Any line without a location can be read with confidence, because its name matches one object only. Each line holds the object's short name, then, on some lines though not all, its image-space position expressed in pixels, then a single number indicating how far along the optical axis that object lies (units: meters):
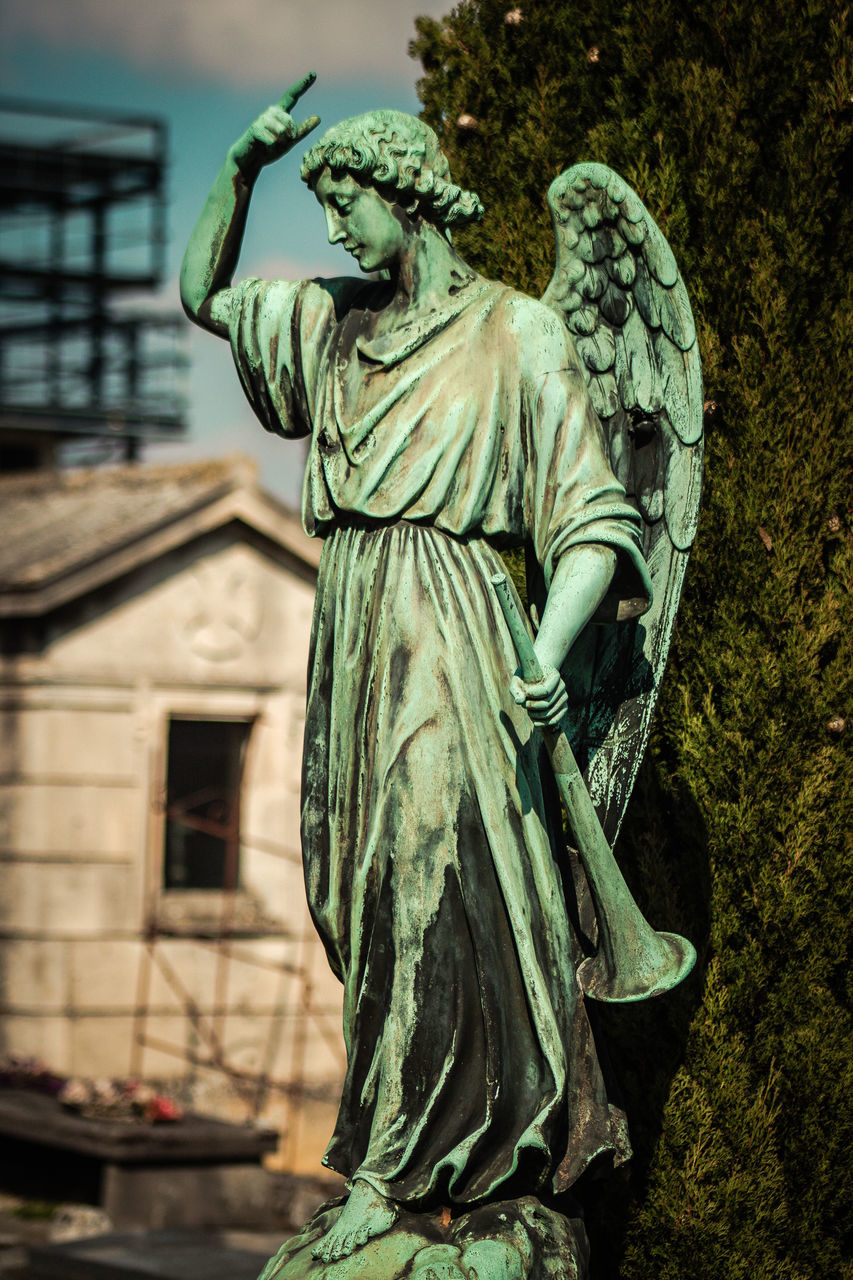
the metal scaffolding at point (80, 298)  46.16
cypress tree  9.98
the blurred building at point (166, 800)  28.78
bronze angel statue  7.77
